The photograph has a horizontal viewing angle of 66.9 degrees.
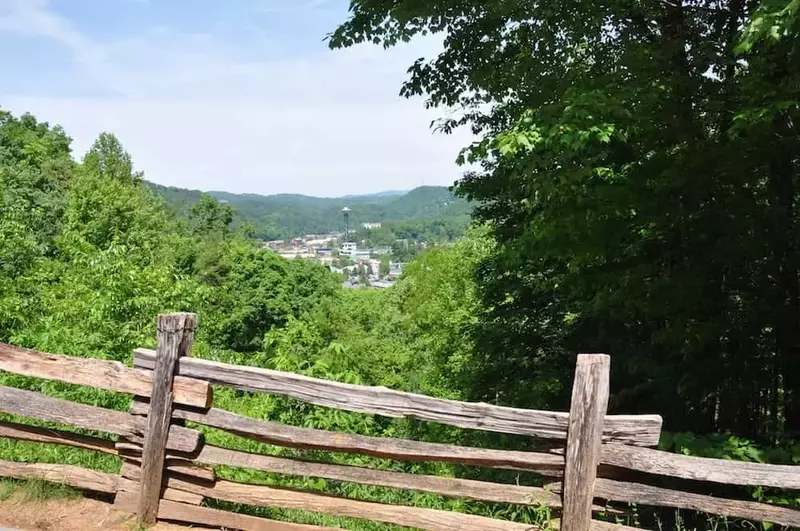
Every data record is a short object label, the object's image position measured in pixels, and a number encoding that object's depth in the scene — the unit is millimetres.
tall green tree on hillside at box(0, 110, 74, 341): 9750
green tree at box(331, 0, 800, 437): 5492
